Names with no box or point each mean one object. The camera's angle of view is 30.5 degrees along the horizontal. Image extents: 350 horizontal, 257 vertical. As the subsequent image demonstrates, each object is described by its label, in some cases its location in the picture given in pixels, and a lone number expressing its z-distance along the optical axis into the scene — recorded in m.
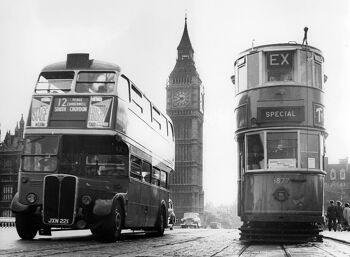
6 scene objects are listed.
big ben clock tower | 111.12
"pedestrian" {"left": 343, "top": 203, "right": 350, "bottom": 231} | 27.20
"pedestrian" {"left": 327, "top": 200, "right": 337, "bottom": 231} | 27.42
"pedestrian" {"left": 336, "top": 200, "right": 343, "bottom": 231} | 27.72
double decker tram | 14.18
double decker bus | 13.38
